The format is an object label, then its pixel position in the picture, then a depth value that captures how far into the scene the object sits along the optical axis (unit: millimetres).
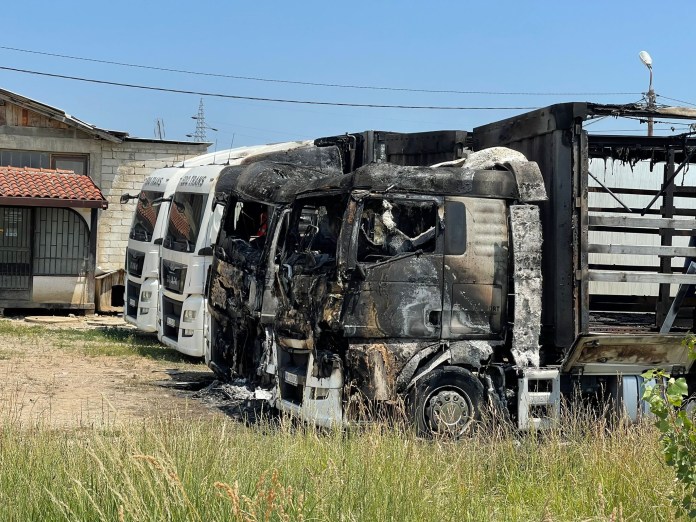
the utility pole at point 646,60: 21109
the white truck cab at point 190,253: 13898
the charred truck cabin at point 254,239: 10836
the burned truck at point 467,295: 8992
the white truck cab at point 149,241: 16094
